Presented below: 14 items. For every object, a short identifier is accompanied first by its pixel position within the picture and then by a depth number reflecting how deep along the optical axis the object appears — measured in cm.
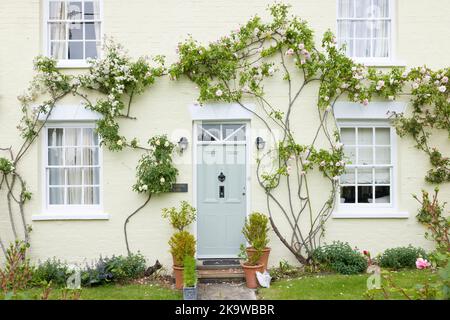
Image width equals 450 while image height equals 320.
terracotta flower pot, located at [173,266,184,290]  832
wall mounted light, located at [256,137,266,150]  944
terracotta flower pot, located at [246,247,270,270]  868
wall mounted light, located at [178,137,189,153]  938
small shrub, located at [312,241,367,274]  888
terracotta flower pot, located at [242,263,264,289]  843
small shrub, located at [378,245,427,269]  906
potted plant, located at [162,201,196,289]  833
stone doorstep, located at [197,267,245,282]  880
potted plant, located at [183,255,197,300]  761
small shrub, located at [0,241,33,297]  392
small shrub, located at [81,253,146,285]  850
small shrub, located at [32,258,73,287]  858
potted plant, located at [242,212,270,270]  864
